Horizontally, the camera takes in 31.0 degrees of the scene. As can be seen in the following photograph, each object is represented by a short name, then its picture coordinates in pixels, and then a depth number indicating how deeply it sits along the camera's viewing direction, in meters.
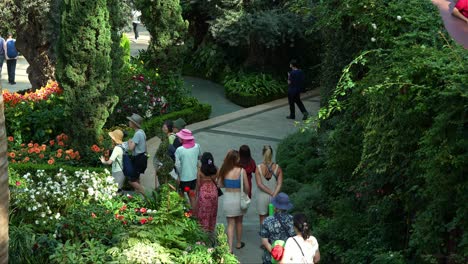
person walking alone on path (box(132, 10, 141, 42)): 40.00
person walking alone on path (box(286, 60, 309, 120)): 19.75
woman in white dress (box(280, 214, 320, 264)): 8.24
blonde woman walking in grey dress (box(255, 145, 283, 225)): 11.52
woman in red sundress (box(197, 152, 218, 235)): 11.21
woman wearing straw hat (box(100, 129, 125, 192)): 13.03
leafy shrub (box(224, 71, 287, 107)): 22.50
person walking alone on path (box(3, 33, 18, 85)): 25.44
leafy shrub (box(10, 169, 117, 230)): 10.80
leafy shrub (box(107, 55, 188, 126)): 18.23
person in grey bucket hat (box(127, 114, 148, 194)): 13.25
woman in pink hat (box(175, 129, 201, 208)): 12.09
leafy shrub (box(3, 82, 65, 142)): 16.20
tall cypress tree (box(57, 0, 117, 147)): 15.05
